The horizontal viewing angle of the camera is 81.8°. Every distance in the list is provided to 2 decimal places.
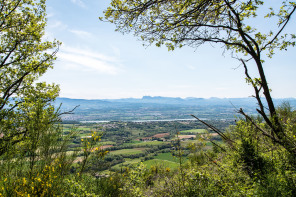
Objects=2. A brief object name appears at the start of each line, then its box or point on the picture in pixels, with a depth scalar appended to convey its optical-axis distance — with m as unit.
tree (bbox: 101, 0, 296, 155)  4.09
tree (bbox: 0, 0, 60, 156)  8.69
